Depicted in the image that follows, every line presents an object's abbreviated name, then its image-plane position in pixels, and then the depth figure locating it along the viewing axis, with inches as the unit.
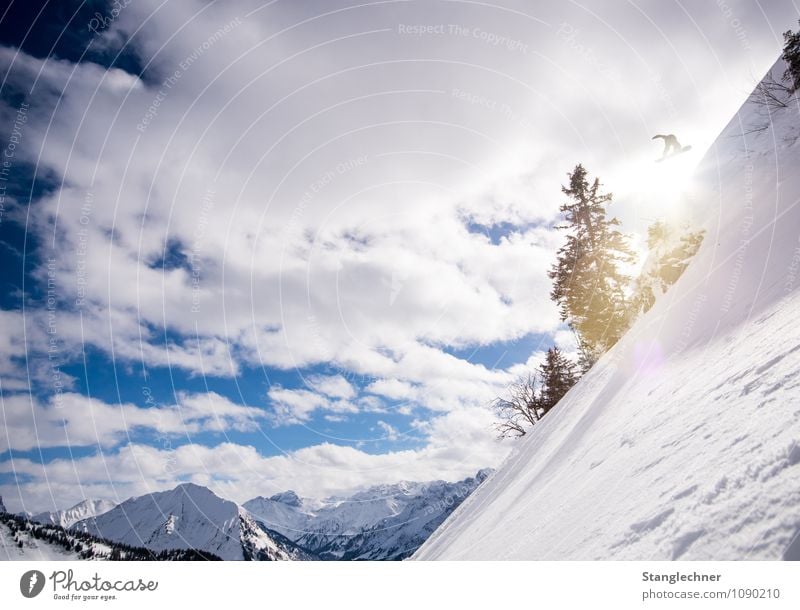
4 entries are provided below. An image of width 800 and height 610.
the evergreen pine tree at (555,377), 1253.1
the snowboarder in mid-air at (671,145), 638.5
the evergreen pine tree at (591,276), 987.3
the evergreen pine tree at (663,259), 668.7
